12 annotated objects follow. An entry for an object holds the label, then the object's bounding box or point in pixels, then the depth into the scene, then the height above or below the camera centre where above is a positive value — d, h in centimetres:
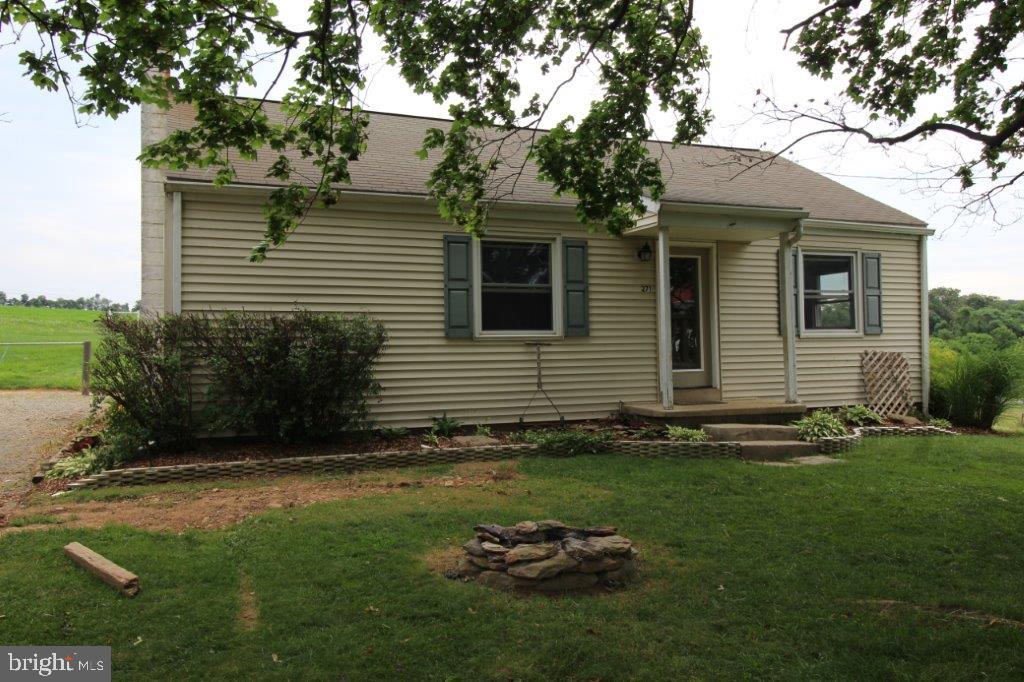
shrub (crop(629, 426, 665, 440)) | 844 -106
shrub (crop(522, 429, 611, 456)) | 793 -110
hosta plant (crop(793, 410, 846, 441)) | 845 -100
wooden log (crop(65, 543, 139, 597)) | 360 -121
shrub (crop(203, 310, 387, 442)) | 732 -20
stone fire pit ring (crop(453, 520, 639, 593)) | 367 -117
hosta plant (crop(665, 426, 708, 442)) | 827 -105
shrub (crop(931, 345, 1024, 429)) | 1052 -62
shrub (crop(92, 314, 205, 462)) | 711 -27
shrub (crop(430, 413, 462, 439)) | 871 -99
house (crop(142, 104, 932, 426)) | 838 +92
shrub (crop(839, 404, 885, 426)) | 1021 -103
